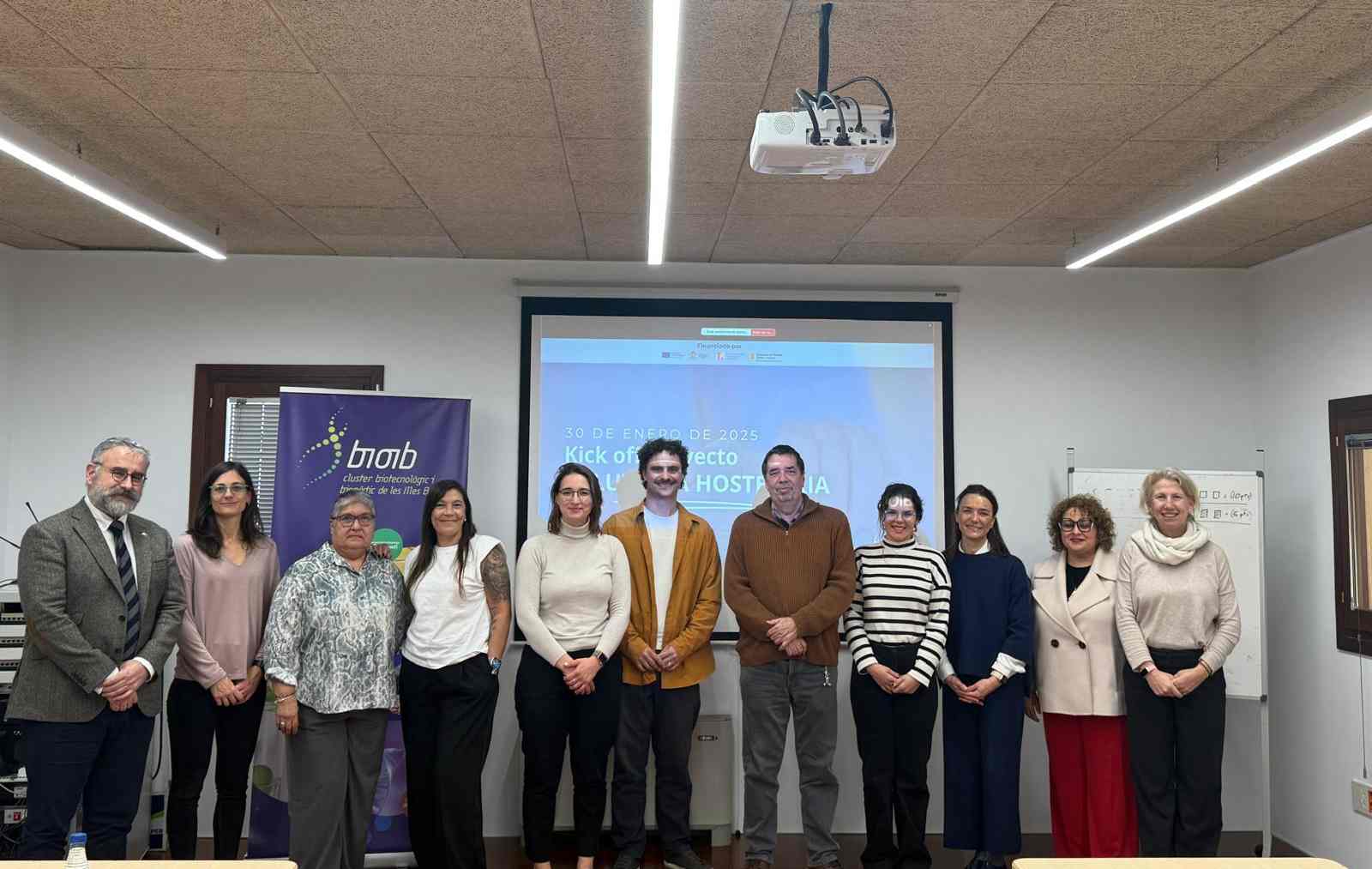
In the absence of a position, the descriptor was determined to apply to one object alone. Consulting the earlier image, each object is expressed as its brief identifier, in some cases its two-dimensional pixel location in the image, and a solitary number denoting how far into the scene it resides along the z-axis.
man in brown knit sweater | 4.28
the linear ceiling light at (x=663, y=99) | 2.35
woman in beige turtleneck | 4.13
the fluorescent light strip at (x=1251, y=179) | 3.11
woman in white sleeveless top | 3.90
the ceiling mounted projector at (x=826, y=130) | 2.63
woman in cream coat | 4.41
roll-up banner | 4.62
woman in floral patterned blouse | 3.63
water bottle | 2.05
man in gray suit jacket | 3.34
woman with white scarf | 4.25
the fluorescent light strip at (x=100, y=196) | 3.33
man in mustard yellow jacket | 4.25
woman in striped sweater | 4.25
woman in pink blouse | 3.82
